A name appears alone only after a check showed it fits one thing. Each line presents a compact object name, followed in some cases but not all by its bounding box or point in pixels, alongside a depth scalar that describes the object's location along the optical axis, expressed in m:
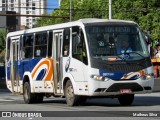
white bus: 17.66
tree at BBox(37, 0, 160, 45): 64.62
